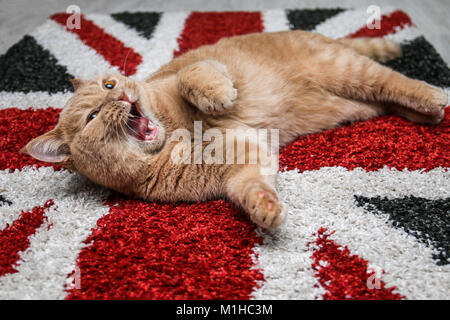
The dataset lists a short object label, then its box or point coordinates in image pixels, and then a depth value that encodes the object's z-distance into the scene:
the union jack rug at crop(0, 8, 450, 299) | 0.55
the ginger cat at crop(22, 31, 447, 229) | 0.63
